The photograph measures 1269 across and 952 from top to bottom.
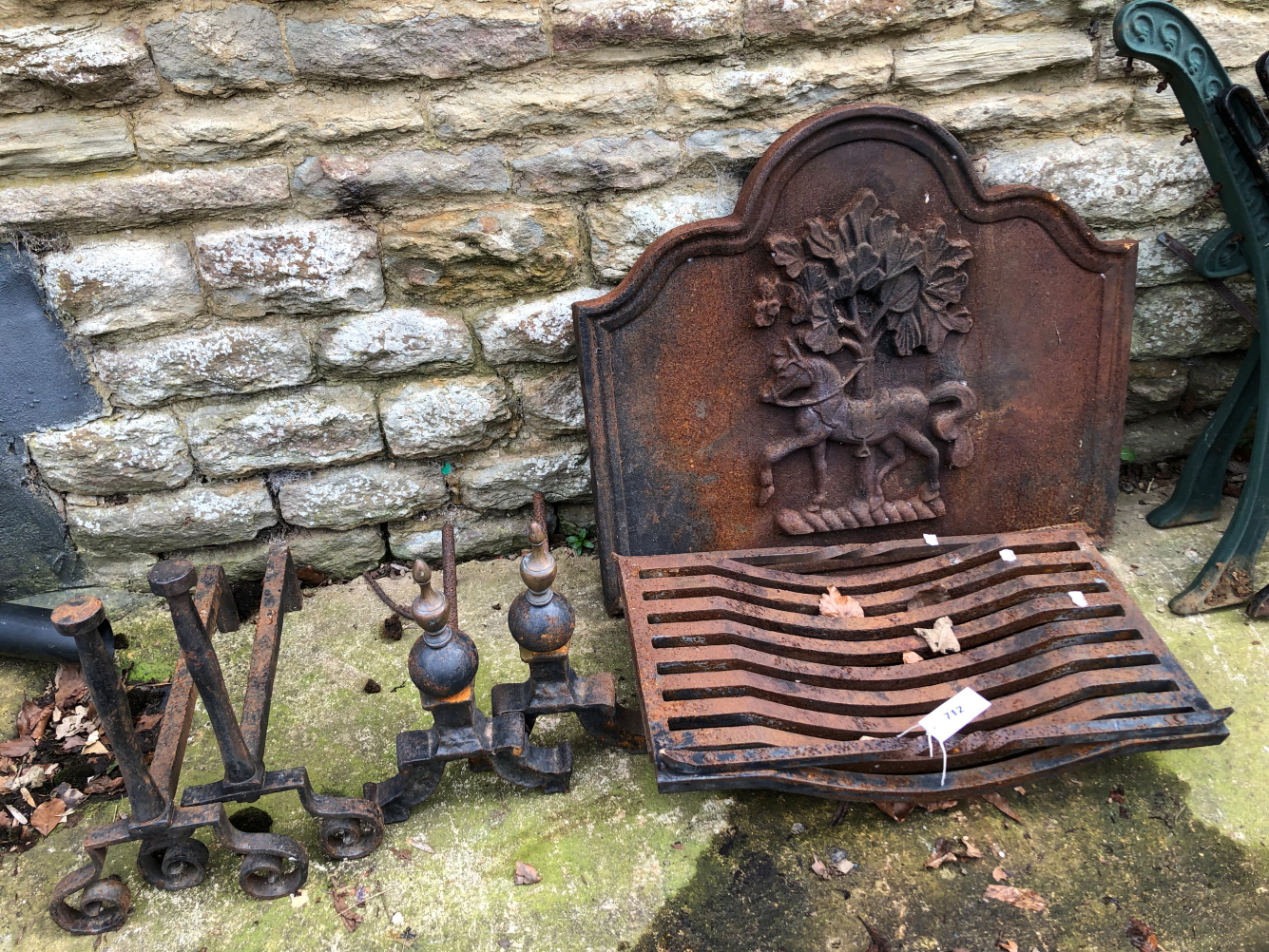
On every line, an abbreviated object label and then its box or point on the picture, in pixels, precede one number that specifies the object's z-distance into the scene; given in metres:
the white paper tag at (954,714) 1.91
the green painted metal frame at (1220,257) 2.13
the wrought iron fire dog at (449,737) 1.74
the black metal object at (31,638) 2.33
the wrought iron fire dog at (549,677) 1.82
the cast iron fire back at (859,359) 2.18
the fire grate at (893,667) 1.86
